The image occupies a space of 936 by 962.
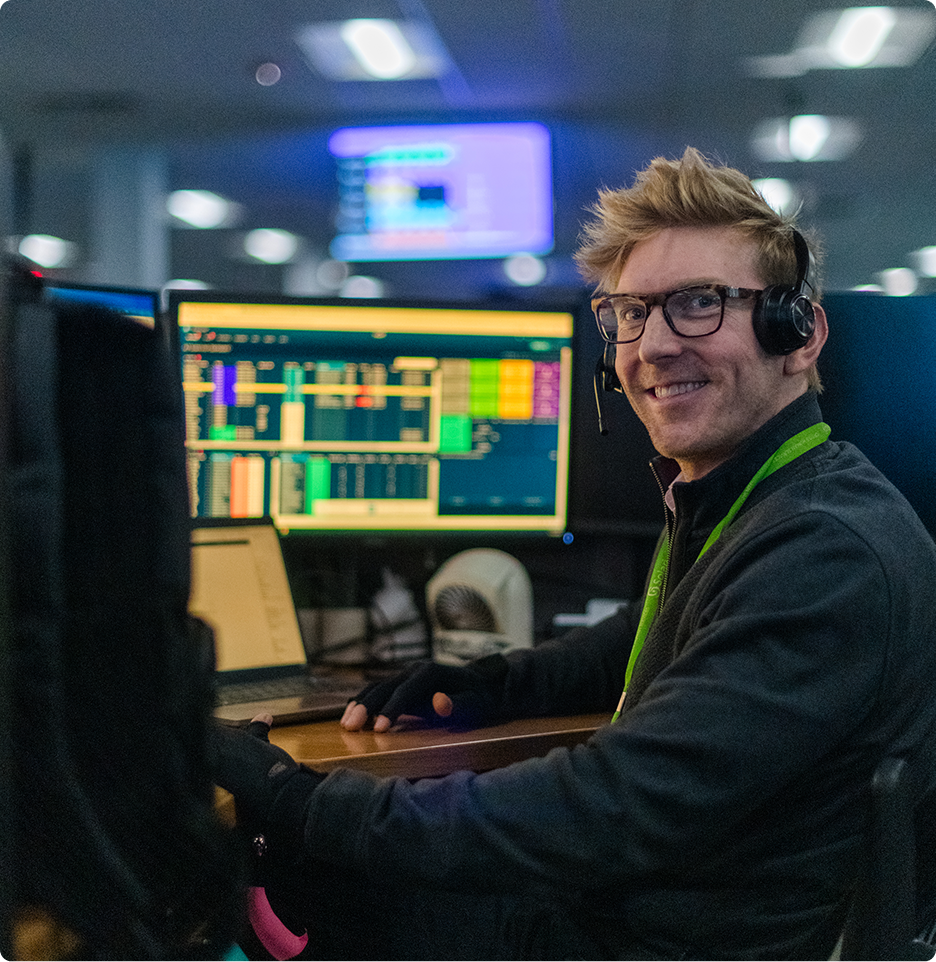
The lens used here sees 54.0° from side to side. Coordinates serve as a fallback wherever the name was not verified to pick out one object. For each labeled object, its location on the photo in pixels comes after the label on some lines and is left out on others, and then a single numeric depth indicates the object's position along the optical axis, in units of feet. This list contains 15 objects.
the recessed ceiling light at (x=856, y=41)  12.77
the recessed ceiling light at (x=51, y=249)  24.98
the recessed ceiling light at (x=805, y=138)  17.21
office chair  2.35
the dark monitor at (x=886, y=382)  4.66
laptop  4.38
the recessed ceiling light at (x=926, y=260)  26.43
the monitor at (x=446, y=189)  12.57
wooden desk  3.35
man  2.55
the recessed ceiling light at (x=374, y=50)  13.79
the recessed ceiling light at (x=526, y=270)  29.43
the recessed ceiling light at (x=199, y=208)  23.03
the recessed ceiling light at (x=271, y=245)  28.12
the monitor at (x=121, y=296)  3.92
